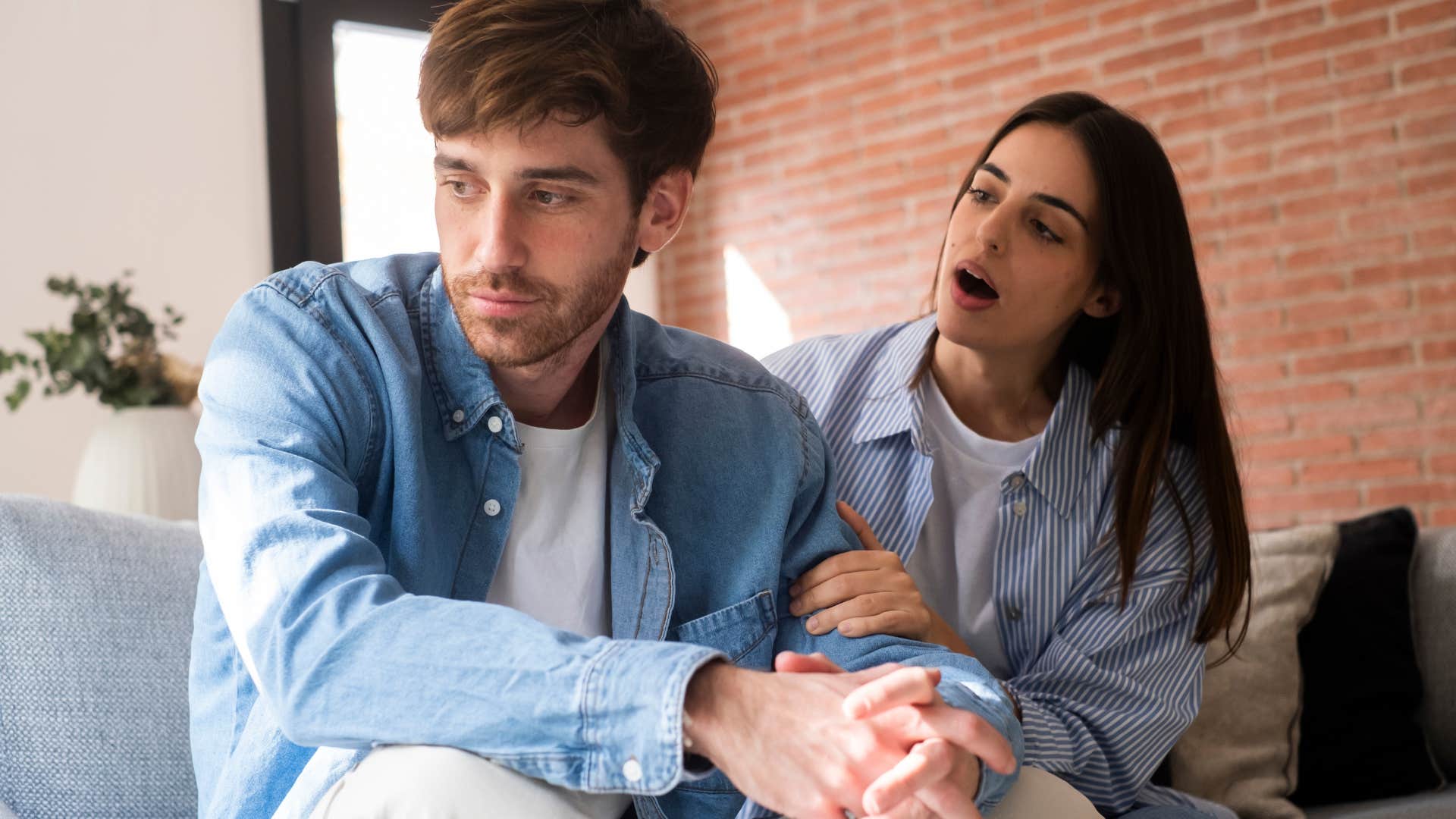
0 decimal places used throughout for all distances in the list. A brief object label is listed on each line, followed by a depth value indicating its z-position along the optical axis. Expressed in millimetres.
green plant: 2838
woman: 1708
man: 959
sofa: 1331
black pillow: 2125
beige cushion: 2037
